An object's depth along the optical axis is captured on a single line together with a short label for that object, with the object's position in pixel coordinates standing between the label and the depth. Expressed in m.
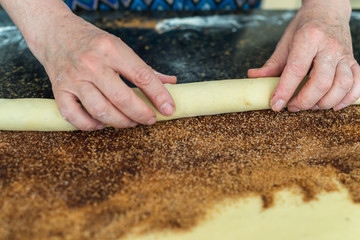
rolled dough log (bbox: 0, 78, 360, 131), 0.66
